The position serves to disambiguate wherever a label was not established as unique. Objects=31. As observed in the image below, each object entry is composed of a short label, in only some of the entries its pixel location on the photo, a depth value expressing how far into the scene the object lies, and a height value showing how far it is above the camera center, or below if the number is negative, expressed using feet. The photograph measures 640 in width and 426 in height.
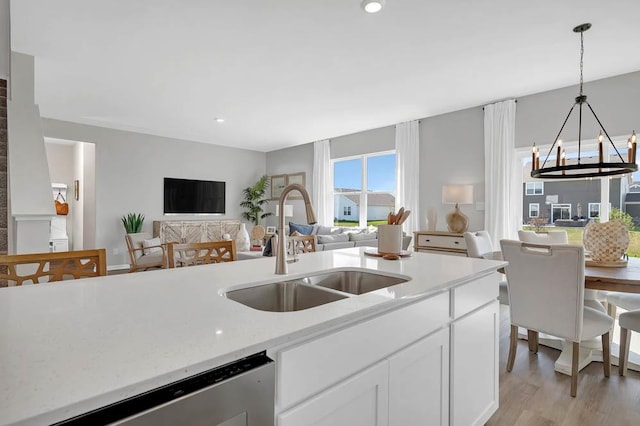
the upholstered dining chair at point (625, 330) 6.89 -2.48
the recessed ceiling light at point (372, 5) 7.78 +4.84
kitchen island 1.86 -0.91
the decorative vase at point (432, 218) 16.63 -0.27
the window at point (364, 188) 20.33 +1.49
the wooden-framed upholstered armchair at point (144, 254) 16.16 -2.30
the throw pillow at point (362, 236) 16.74 -1.24
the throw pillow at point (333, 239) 15.36 -1.28
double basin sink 4.16 -1.06
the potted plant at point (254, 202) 25.75 +0.66
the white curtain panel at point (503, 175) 14.58 +1.67
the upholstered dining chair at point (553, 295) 6.75 -1.72
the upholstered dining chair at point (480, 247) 9.02 -1.01
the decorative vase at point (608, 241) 8.21 -0.64
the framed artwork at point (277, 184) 25.78 +2.06
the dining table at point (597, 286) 6.61 -1.41
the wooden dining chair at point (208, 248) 5.90 -0.71
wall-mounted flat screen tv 22.13 +0.91
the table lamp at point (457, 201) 15.03 +0.54
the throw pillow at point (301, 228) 21.55 -1.12
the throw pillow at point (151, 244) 17.26 -1.81
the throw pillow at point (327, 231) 21.27 -1.24
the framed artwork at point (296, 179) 24.67 +2.37
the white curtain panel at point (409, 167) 17.97 +2.43
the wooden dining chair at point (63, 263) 4.12 -0.74
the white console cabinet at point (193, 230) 21.05 -1.32
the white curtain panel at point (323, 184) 22.82 +1.85
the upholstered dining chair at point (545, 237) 10.48 -0.73
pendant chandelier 7.34 +1.13
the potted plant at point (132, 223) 19.98 -0.84
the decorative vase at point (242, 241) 16.47 -1.51
